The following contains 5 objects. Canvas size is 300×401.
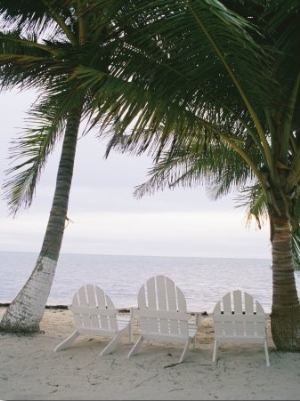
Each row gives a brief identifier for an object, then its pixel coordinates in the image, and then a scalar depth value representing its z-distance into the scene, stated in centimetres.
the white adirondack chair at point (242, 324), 486
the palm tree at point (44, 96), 474
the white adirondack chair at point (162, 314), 495
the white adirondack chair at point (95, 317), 518
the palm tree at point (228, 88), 393
